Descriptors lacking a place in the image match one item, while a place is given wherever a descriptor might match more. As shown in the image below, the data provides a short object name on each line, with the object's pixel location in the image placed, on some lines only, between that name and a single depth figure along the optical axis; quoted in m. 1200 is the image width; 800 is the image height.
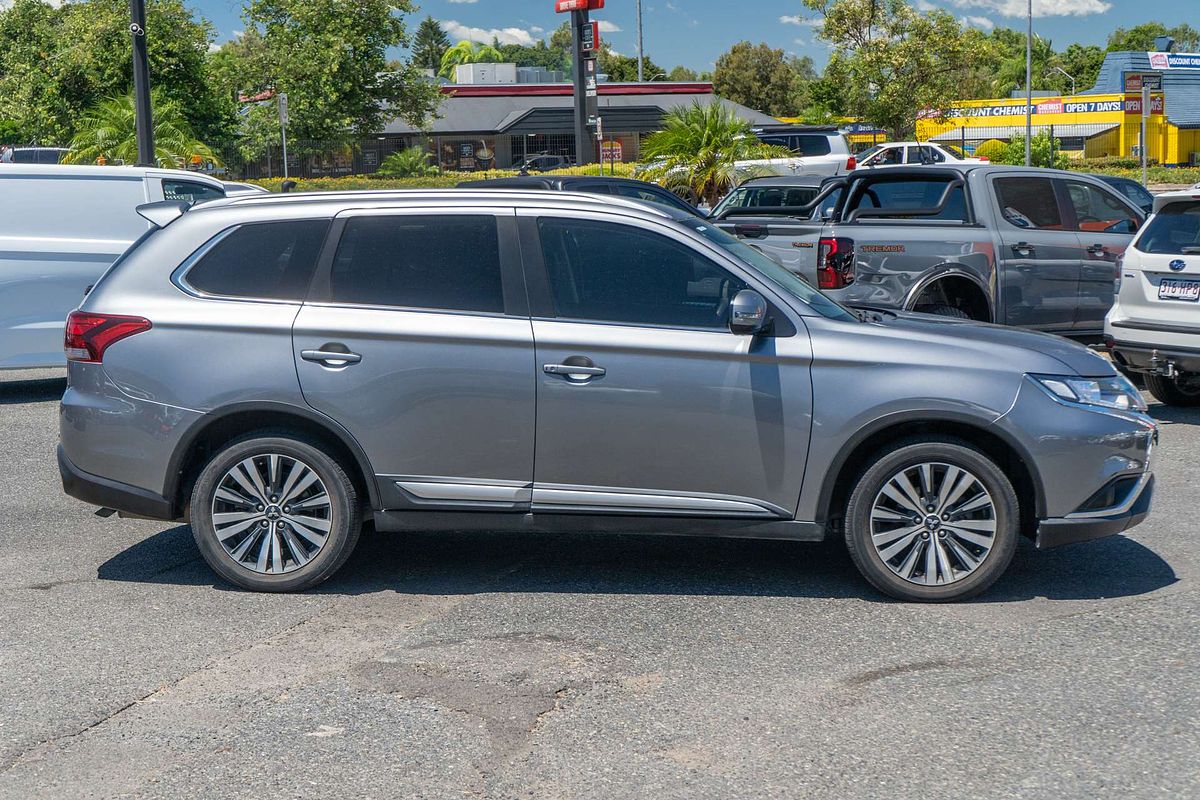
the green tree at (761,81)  93.75
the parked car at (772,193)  18.19
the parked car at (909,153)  36.28
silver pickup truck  11.30
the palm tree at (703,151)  24.30
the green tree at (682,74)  137.12
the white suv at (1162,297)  9.66
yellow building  60.69
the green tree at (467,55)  114.56
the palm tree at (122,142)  28.64
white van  11.54
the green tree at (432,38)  163.88
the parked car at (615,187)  14.90
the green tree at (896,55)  41.44
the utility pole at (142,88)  19.02
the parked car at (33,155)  36.12
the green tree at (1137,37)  122.98
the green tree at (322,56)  45.81
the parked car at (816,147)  31.47
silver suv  5.71
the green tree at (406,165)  47.62
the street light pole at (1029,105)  45.25
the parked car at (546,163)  50.31
